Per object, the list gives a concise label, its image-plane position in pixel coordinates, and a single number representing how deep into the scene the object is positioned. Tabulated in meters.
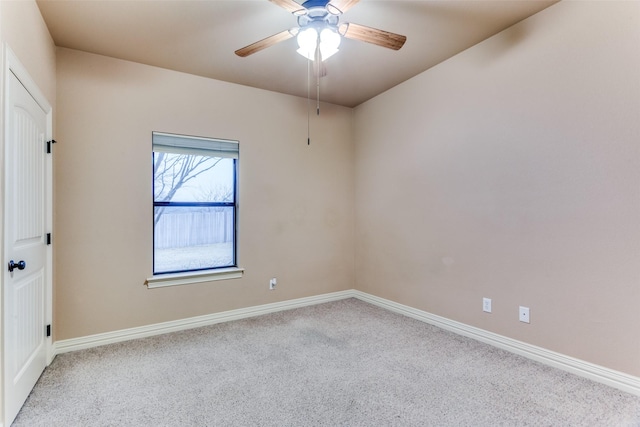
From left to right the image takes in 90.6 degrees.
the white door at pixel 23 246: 1.73
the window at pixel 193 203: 3.23
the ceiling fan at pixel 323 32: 1.89
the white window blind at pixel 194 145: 3.17
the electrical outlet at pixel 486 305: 2.78
